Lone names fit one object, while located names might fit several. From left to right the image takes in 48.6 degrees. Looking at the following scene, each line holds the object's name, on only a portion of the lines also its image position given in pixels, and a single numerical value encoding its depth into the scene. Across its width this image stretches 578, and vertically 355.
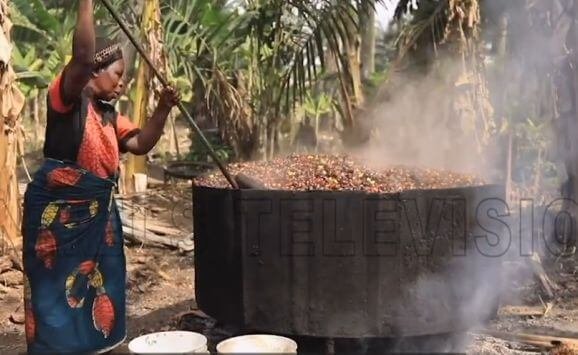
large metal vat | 3.04
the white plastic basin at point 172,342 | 2.33
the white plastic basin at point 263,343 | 2.25
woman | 2.59
